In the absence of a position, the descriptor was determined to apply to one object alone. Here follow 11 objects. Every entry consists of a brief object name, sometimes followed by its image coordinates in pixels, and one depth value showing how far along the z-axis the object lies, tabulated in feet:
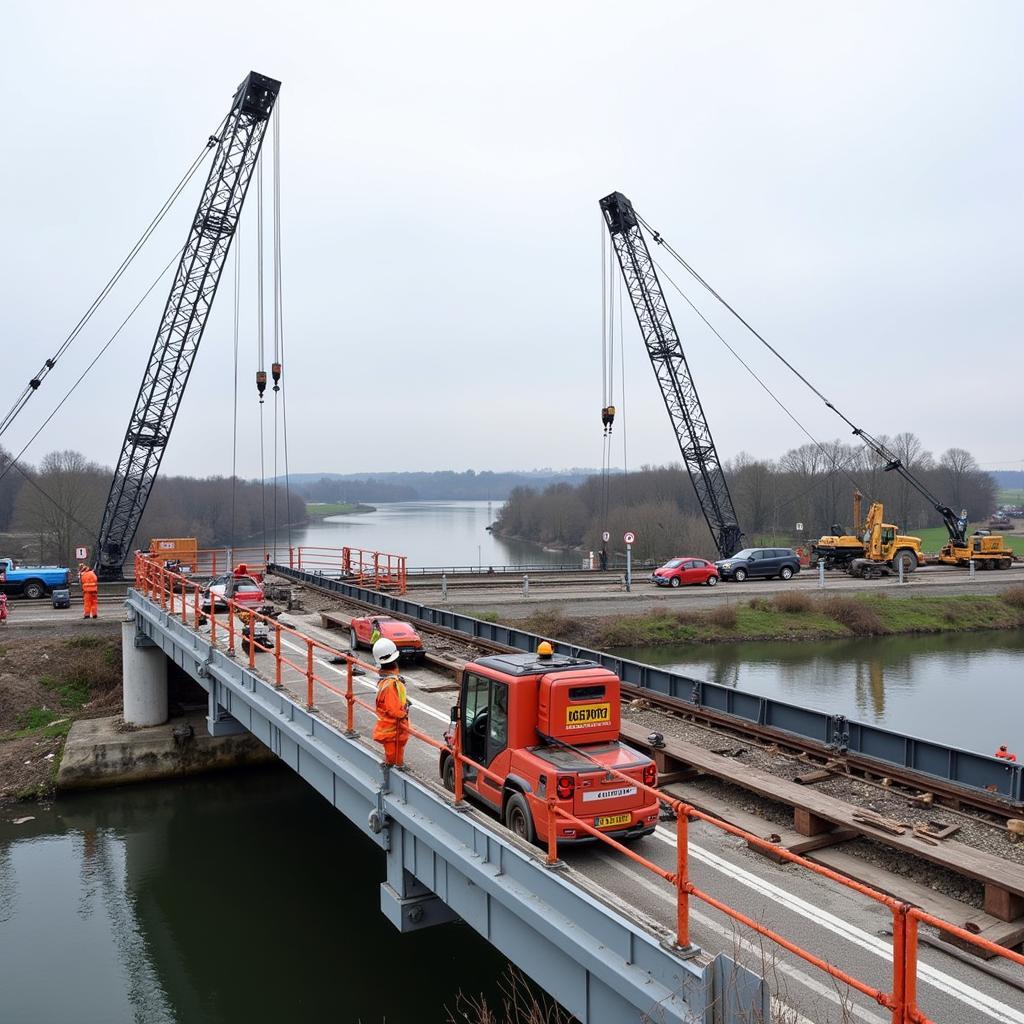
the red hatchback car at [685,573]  128.16
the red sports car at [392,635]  55.26
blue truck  103.45
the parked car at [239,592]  67.72
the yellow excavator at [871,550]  145.79
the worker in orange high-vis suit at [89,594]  85.77
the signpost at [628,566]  113.27
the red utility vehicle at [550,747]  24.99
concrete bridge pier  71.36
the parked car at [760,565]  138.92
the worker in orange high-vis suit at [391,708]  27.69
